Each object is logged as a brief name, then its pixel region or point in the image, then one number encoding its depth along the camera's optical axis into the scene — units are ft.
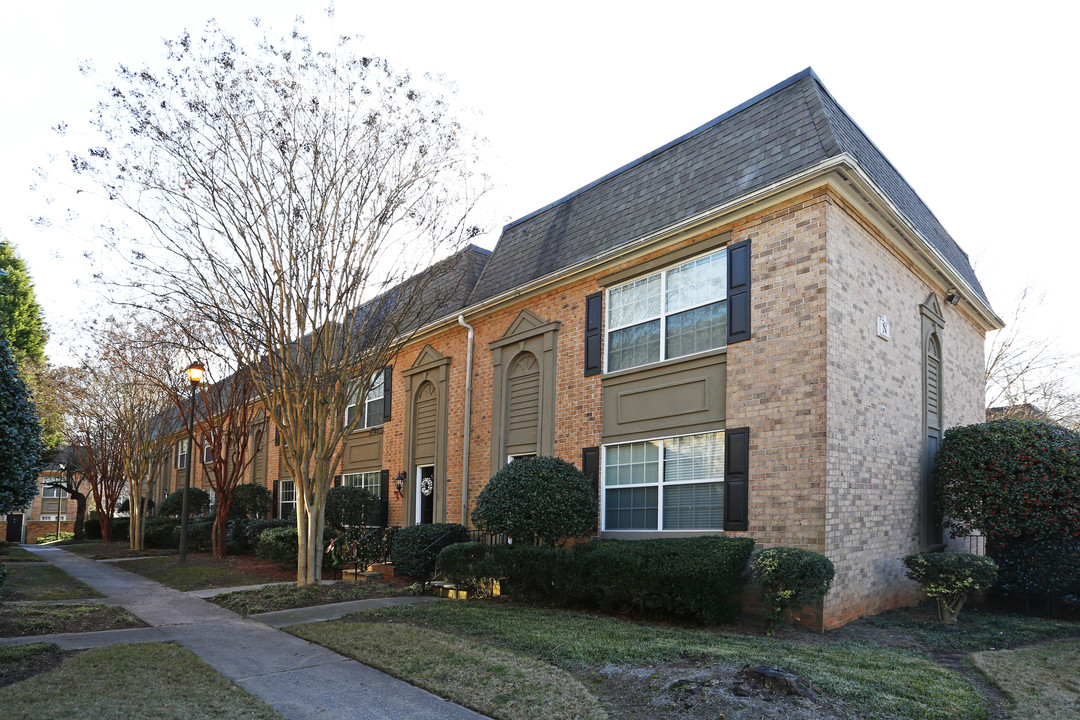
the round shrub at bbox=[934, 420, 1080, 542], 34.14
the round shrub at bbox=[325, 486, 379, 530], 60.14
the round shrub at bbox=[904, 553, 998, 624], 30.12
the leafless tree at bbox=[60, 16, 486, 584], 37.06
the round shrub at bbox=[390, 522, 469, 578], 45.11
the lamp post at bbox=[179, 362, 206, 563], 54.49
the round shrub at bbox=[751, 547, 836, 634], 27.45
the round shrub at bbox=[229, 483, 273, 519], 74.74
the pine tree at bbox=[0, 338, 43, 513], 25.13
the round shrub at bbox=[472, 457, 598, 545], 37.81
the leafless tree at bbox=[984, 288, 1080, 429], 86.22
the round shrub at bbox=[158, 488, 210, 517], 88.43
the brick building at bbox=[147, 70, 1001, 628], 31.96
